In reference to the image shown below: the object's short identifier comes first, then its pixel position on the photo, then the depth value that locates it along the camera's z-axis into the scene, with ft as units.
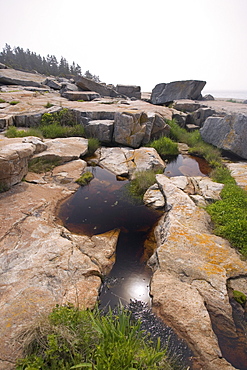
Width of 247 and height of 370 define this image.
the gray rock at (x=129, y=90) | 88.12
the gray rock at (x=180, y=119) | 47.55
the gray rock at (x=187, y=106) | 55.94
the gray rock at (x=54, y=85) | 82.48
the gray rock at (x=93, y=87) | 71.82
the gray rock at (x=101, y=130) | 37.11
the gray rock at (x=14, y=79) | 78.93
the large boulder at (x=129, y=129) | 36.09
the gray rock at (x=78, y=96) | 57.82
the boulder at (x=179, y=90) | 67.56
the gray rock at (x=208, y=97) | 75.41
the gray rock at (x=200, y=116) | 47.39
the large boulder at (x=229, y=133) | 32.30
